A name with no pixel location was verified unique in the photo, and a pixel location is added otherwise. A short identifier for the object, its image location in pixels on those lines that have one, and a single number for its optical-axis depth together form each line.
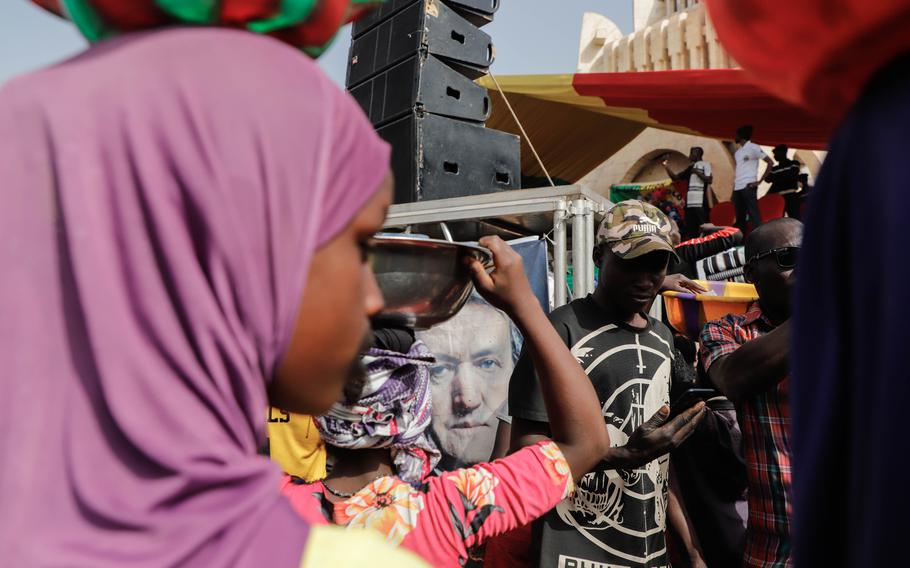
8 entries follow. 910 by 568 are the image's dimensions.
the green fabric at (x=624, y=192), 12.04
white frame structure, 3.81
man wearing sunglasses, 2.14
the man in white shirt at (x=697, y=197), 9.55
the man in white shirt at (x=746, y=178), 8.48
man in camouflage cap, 2.25
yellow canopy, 8.99
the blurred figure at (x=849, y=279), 0.57
